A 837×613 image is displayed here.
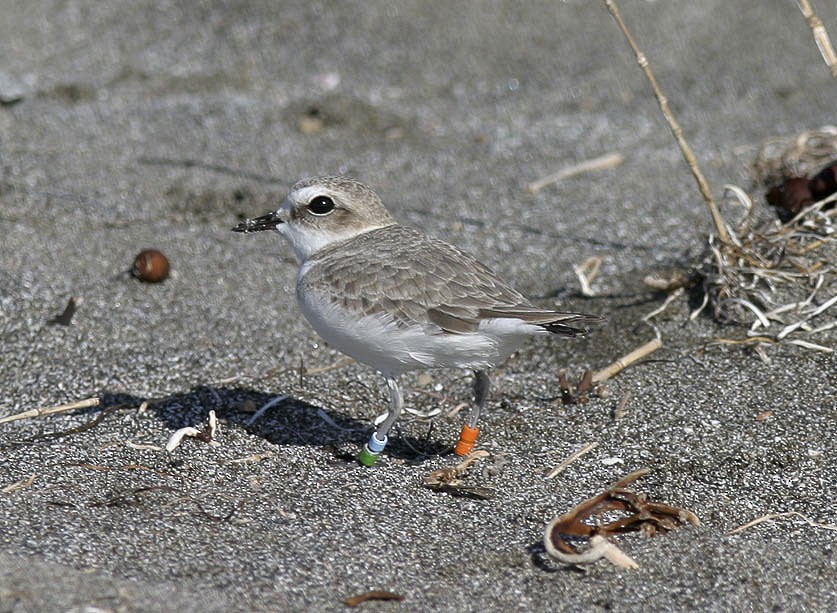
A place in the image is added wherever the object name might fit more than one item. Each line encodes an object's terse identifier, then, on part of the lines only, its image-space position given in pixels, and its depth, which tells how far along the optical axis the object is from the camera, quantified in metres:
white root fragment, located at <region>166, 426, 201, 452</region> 8.01
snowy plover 7.59
